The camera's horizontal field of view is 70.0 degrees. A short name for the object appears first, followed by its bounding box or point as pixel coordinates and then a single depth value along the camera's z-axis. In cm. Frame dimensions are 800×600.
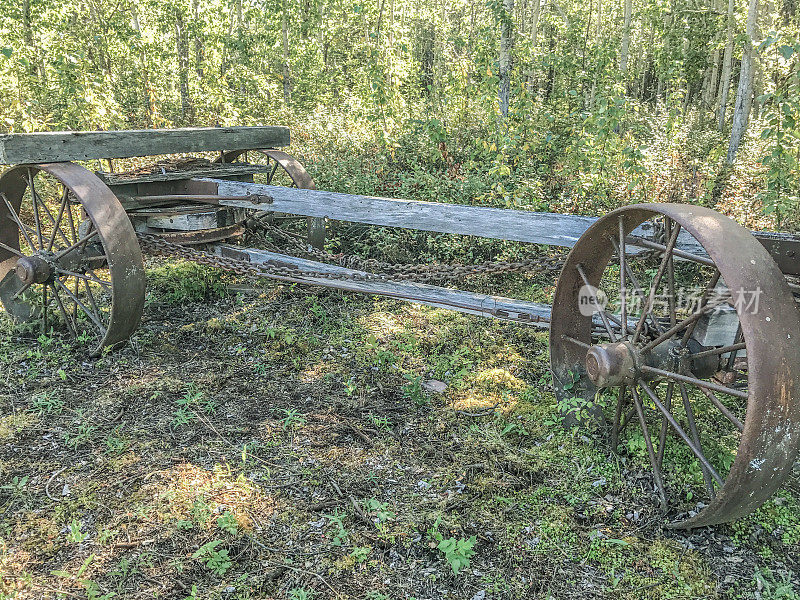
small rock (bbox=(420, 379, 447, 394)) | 489
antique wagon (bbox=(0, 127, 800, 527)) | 264
